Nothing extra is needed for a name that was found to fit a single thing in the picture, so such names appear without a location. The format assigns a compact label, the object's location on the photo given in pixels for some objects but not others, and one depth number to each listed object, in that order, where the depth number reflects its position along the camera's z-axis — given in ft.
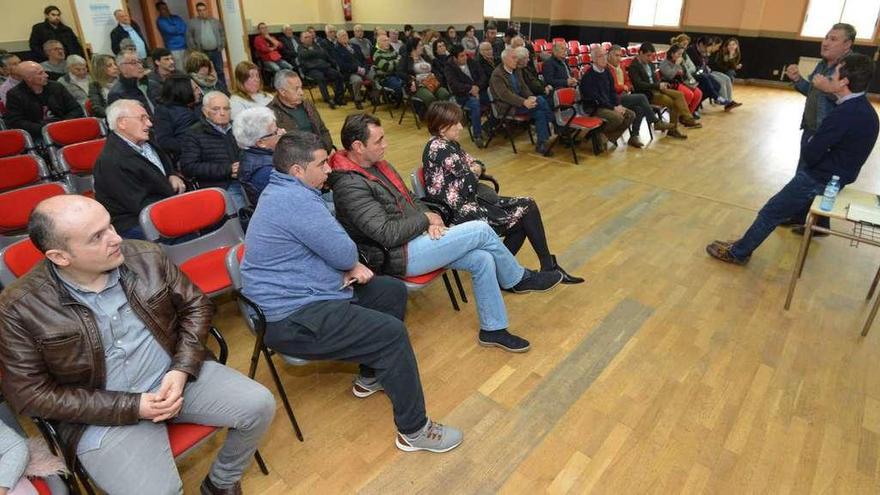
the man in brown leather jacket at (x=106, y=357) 4.81
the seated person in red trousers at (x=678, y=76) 24.50
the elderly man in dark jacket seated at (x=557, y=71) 21.97
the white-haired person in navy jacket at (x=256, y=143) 9.70
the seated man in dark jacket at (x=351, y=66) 28.81
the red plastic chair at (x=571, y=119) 18.53
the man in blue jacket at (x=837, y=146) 9.62
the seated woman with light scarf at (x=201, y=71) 15.70
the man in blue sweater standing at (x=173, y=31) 26.78
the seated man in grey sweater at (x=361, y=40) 31.89
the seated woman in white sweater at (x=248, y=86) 14.12
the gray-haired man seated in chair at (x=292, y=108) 12.23
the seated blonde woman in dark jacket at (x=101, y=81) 16.19
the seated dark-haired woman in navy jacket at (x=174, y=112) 12.04
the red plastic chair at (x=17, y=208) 9.00
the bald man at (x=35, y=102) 14.88
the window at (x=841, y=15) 31.32
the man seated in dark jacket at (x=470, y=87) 21.36
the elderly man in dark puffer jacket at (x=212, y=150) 10.82
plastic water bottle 8.99
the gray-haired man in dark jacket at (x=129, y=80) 13.75
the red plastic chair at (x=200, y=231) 8.16
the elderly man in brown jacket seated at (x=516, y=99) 19.15
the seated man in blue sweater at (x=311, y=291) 6.52
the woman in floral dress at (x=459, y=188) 9.84
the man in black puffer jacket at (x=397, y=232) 8.09
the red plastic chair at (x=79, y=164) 11.73
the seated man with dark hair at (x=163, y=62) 15.71
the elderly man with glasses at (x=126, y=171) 8.89
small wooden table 8.77
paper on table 8.40
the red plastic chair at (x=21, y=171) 10.63
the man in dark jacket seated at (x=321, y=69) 29.04
